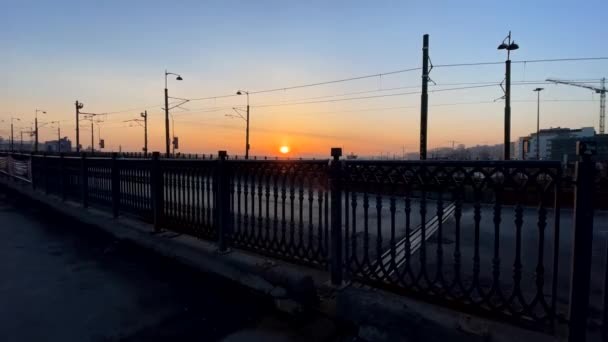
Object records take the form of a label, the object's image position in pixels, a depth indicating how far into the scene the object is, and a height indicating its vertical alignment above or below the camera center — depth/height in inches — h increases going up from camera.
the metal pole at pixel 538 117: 1808.2 +217.5
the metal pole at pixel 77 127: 1860.2 +159.0
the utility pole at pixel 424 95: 660.1 +120.6
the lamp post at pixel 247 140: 1509.6 +72.0
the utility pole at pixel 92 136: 2765.7 +159.2
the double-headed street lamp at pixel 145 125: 2115.4 +193.4
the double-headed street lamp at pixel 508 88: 722.2 +149.6
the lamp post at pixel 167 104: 1331.6 +203.4
